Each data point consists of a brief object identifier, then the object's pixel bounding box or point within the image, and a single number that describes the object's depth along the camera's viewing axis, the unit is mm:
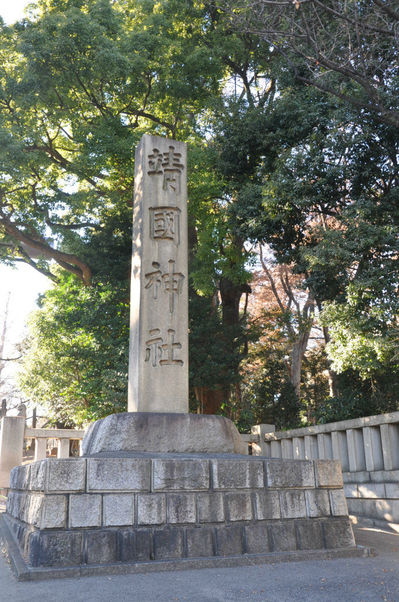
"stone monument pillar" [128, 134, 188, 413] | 4918
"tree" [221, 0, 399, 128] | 7914
